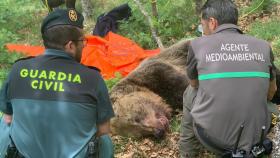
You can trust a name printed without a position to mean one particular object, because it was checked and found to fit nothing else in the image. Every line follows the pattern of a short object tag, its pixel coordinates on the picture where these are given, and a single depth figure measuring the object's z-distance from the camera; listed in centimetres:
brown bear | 504
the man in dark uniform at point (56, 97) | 311
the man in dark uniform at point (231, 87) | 346
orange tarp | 680
